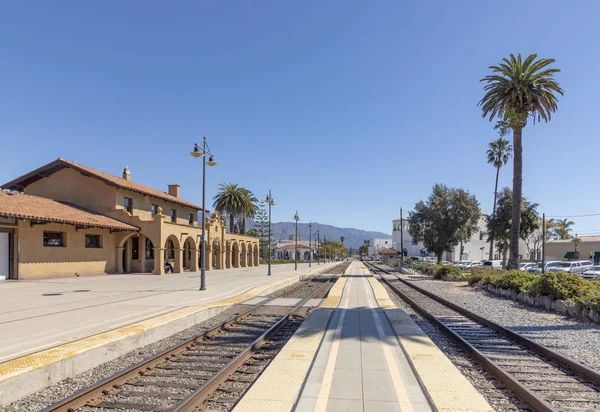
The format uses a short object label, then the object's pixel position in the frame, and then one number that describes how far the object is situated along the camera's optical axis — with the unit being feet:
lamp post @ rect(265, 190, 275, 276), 124.77
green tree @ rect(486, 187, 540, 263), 144.77
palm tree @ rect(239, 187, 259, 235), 217.36
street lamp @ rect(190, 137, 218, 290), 62.33
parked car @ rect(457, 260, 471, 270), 166.61
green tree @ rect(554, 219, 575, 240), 330.13
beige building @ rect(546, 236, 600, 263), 233.96
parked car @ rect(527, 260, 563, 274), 128.15
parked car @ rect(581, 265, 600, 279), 103.65
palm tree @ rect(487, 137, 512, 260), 181.88
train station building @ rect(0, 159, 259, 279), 72.95
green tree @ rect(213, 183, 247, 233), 212.23
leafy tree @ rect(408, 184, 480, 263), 133.49
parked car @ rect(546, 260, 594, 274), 120.46
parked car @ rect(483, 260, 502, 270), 156.36
